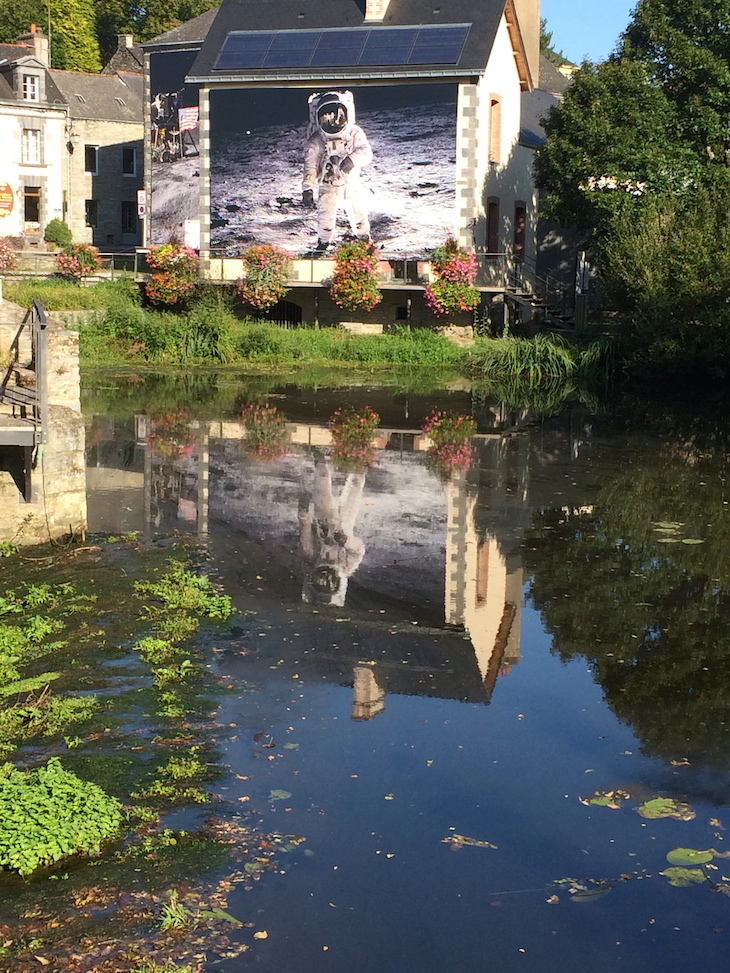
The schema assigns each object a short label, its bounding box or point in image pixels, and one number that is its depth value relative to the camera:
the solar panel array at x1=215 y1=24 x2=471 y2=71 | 33.31
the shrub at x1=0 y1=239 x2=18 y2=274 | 34.91
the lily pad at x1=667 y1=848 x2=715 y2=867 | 6.91
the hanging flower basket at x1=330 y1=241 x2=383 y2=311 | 32.81
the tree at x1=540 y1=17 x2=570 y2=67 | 76.38
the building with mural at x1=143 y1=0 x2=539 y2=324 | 33.31
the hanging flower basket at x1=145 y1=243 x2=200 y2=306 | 33.25
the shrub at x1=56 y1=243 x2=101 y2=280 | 35.44
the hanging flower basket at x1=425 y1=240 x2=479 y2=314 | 32.47
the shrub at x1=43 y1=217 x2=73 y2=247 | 50.43
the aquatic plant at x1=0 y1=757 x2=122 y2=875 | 6.73
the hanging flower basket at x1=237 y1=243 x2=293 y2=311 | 33.44
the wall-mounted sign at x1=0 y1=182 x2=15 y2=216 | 50.50
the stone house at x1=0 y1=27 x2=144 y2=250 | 50.97
